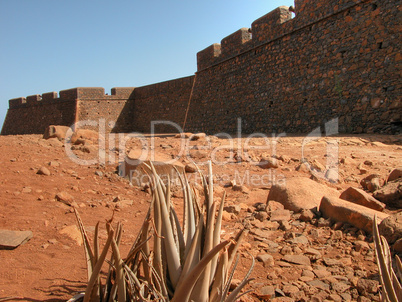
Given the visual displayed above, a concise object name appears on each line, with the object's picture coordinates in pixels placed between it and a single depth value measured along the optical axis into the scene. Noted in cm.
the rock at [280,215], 317
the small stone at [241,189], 429
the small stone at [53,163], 431
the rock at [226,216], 325
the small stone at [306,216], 310
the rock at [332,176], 461
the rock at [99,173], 437
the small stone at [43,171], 390
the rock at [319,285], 204
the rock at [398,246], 224
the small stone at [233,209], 343
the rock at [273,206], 338
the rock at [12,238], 209
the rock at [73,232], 241
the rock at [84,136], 600
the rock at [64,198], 323
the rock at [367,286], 196
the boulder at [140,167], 434
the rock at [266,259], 235
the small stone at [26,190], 328
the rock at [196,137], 684
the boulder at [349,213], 272
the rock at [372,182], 388
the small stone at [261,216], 319
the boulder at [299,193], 340
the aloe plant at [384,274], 110
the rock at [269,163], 522
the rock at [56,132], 657
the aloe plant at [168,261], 131
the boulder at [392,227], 235
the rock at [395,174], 374
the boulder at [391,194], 332
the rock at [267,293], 192
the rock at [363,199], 319
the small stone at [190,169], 489
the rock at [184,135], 739
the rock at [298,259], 238
